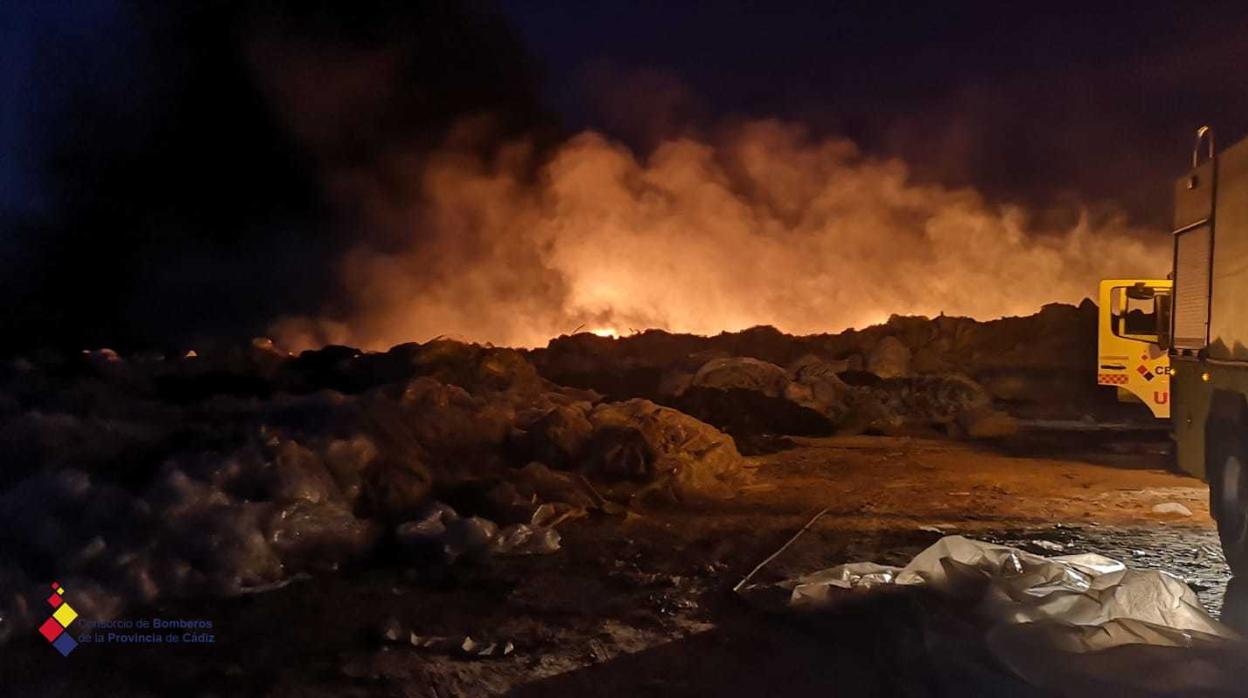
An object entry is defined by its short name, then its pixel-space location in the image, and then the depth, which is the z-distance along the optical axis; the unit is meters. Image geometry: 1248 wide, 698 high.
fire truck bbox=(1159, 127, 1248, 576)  5.43
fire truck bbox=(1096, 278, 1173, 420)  14.23
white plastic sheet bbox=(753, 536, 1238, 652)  3.81
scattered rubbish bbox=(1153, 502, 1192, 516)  8.23
